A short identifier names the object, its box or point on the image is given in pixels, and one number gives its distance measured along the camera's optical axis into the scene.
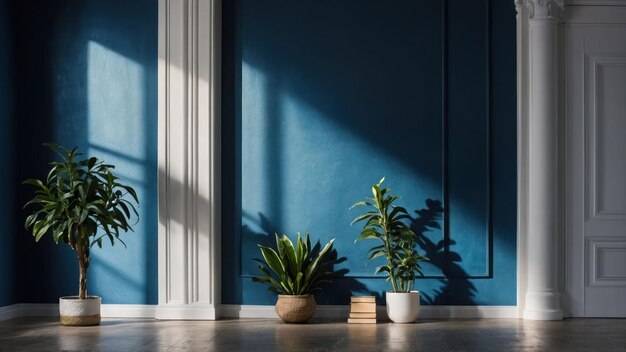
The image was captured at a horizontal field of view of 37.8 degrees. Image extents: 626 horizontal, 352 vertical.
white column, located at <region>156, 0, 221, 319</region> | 7.04
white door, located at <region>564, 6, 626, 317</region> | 7.05
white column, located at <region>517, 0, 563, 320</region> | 6.93
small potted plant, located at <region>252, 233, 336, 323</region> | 6.72
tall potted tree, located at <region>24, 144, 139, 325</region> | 6.59
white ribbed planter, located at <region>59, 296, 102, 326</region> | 6.61
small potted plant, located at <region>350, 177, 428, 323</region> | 6.74
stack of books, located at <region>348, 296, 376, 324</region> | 6.75
